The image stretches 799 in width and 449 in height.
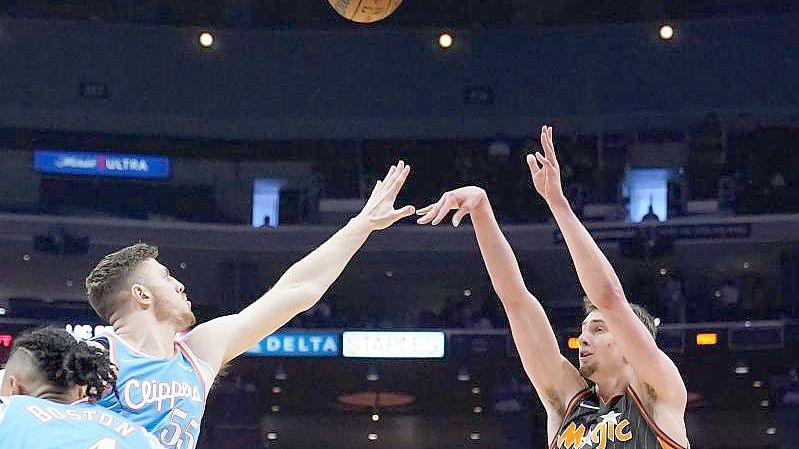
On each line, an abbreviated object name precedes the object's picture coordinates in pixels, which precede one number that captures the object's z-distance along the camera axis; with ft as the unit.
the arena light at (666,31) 61.52
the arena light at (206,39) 62.90
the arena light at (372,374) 58.03
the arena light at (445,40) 62.75
